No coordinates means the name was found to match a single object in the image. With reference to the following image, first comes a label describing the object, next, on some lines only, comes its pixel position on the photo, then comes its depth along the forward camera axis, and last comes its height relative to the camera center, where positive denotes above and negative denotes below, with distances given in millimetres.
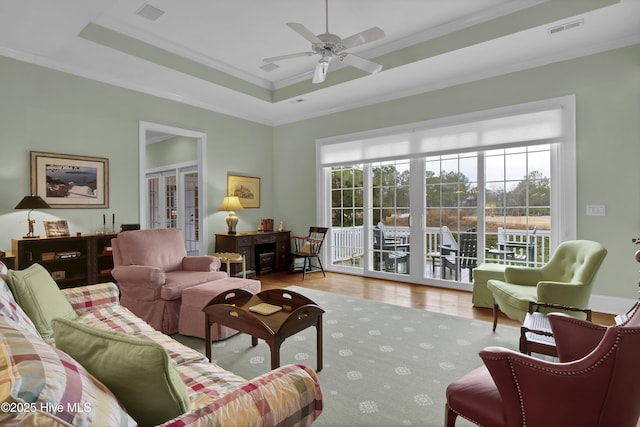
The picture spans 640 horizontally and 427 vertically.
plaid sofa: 633 -437
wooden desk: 5652 -610
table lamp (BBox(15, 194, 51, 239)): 3574 +115
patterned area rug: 1998 -1147
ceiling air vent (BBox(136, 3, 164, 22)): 3482 +2128
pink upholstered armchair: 3141 -603
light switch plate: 3777 +20
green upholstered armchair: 2707 -619
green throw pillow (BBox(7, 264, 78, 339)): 1852 -479
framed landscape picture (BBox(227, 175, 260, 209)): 6125 +452
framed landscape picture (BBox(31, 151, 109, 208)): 3996 +426
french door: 6996 +257
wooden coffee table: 2119 -713
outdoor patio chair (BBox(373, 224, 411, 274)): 5430 -655
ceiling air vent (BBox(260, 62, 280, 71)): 4954 +2173
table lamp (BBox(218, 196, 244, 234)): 5658 +85
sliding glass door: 4160 +267
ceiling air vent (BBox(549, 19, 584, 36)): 3314 +1862
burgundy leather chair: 1142 -643
